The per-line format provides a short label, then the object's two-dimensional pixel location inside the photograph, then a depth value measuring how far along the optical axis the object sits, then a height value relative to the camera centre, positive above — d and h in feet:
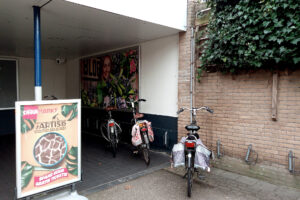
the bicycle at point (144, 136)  15.40 -2.96
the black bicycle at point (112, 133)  17.49 -3.16
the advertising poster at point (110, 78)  21.59 +1.77
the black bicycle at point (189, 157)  10.93 -3.16
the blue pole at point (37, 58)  11.43 +1.88
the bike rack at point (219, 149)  15.02 -3.79
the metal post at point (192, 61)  16.20 +2.45
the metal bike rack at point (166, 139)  18.12 -3.70
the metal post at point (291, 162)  11.88 -3.66
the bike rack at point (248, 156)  13.48 -3.82
